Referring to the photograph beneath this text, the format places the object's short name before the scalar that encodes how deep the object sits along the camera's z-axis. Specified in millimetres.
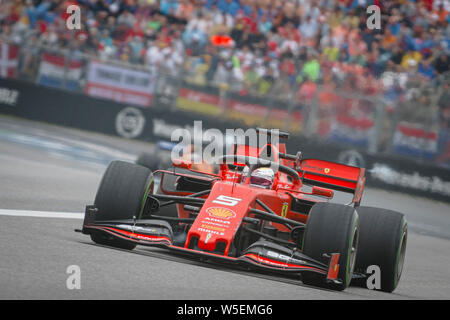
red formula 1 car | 13492
